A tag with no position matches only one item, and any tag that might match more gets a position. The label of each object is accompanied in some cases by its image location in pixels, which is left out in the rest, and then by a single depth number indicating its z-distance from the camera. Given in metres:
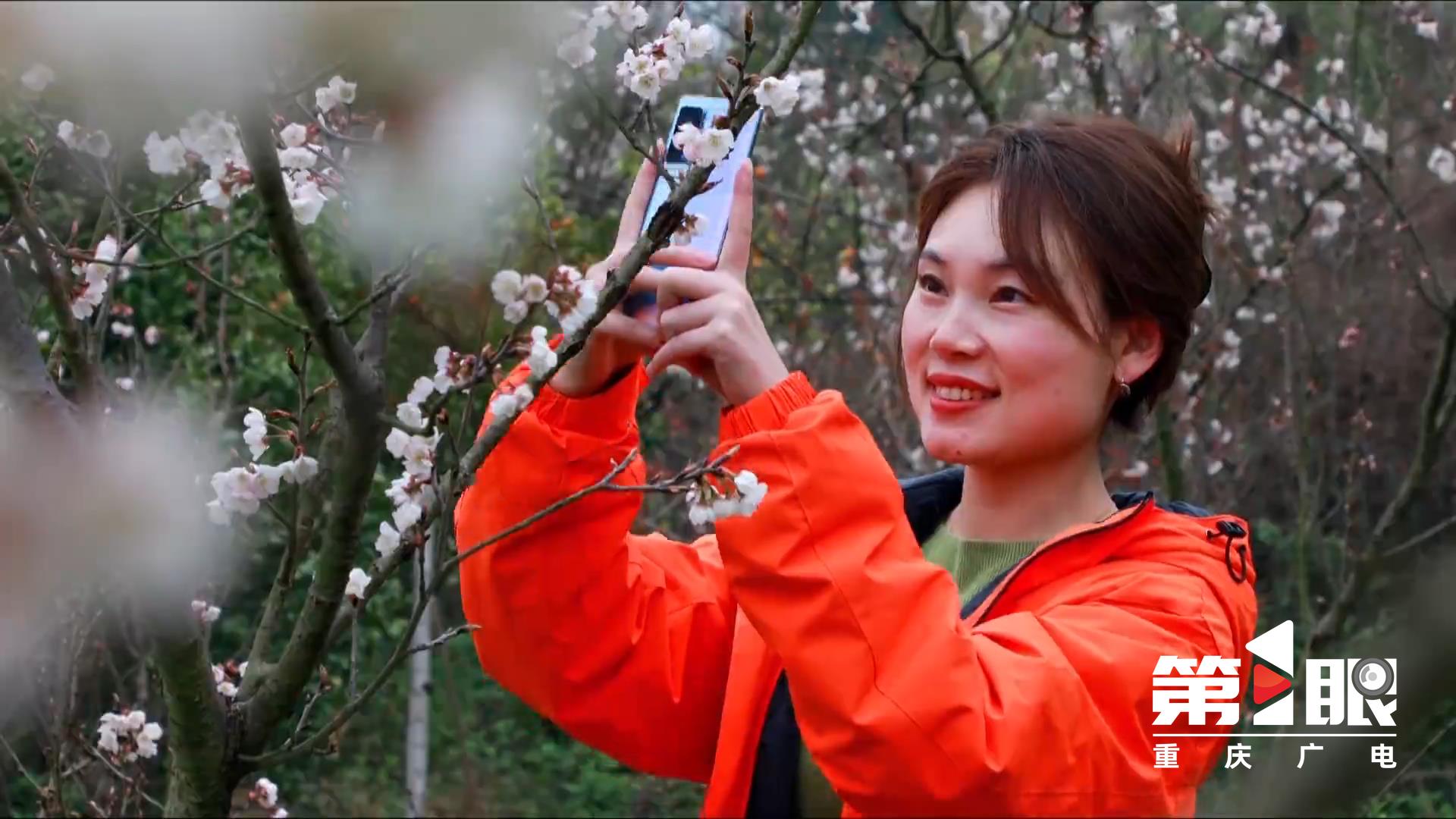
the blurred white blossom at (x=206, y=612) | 1.95
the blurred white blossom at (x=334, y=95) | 1.59
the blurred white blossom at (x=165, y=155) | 1.62
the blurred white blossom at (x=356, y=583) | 1.89
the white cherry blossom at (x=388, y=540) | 1.81
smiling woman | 1.78
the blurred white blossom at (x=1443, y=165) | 5.14
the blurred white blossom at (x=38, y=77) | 1.42
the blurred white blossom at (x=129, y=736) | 2.36
